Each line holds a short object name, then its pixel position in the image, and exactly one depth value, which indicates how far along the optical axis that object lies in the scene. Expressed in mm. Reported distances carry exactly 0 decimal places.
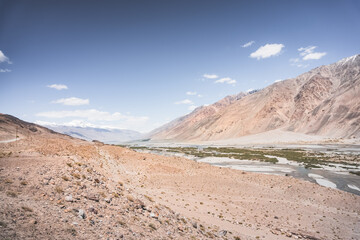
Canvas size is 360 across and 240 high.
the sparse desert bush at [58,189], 11494
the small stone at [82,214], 9568
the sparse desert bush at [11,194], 9880
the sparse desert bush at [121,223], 10297
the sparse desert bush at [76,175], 14628
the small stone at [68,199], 10703
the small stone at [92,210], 10457
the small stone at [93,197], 11895
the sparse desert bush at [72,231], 8128
